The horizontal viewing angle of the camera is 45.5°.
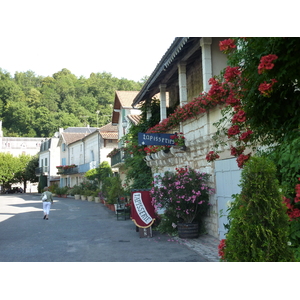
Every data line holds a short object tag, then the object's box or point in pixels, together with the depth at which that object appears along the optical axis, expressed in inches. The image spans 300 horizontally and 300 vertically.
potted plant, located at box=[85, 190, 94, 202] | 1185.5
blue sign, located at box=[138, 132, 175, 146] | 370.9
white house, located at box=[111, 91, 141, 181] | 928.9
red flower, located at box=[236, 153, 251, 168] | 215.8
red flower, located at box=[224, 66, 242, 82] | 199.3
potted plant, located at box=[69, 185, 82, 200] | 1334.8
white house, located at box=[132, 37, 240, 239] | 326.0
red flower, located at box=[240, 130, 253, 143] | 212.2
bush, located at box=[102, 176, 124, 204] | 720.0
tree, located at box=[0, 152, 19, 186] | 2209.6
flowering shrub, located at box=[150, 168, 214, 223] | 353.7
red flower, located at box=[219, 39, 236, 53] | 192.2
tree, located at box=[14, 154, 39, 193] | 2316.7
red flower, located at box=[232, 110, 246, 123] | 201.3
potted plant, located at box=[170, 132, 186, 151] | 402.3
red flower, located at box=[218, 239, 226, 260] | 166.0
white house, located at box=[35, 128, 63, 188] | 2050.9
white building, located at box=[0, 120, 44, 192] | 2369.6
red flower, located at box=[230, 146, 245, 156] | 232.7
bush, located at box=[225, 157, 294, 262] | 144.3
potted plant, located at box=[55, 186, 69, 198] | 1532.1
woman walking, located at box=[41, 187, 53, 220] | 604.7
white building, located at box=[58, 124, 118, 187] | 1401.3
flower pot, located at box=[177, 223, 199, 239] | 358.9
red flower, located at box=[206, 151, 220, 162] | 269.7
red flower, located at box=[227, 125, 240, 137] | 217.6
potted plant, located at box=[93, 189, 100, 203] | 1119.2
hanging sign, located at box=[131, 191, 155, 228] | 382.9
